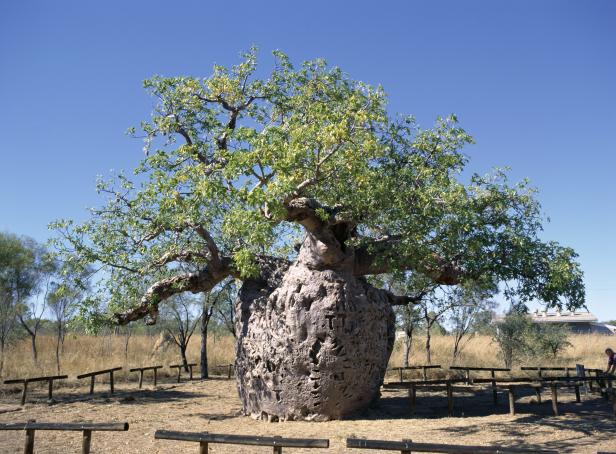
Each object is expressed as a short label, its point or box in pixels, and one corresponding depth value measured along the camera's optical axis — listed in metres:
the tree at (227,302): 21.22
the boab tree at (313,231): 8.12
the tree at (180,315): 22.26
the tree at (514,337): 21.12
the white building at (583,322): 39.39
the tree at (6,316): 19.36
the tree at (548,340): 21.30
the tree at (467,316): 21.92
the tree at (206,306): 19.27
